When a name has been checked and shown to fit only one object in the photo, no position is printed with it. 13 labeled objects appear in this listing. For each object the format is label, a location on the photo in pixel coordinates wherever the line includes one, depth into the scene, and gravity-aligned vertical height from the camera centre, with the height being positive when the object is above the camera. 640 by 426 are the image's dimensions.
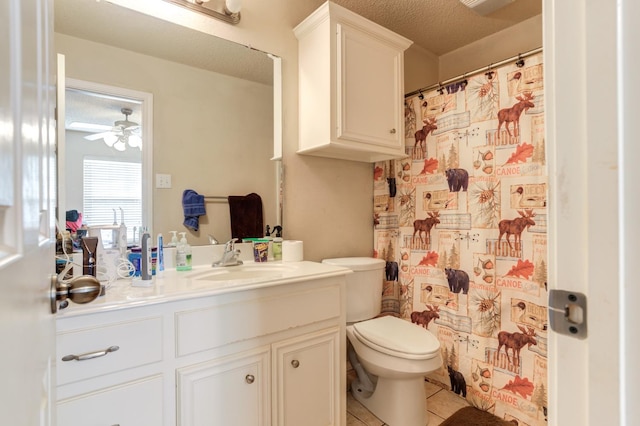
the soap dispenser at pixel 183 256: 1.48 -0.20
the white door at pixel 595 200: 0.34 +0.01
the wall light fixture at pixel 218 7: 1.55 +1.04
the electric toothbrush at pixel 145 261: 1.16 -0.17
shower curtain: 1.62 -0.14
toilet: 1.53 -0.70
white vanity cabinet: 0.93 -0.51
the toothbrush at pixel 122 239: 1.31 -0.10
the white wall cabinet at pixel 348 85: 1.71 +0.73
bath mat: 1.68 -1.12
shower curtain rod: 1.62 +0.81
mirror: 1.34 +0.59
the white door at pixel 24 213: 0.29 +0.00
